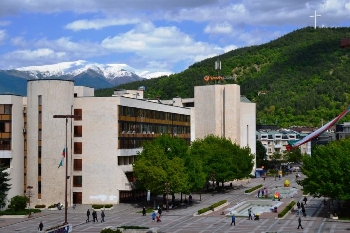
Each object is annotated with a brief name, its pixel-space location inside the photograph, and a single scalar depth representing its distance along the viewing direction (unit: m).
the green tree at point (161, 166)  96.38
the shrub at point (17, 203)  93.94
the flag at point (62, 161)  90.02
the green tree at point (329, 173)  83.19
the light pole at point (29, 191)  97.91
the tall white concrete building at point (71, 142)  100.81
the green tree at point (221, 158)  123.56
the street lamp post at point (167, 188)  95.75
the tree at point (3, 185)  89.25
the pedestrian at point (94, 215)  83.88
